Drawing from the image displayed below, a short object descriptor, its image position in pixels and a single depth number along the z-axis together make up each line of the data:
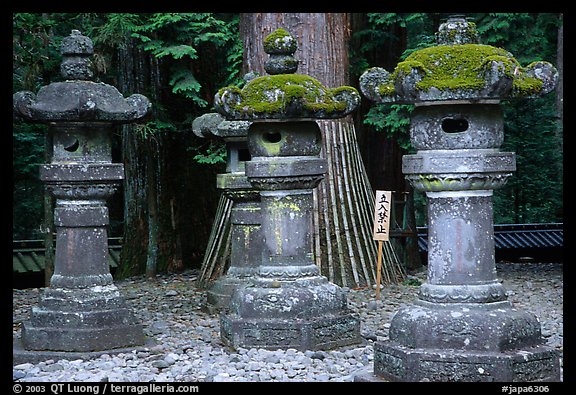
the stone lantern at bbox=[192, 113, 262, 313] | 10.04
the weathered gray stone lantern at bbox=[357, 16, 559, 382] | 6.29
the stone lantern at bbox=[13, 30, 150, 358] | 8.15
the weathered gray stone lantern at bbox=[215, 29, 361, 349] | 8.06
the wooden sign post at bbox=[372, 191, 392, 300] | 10.73
